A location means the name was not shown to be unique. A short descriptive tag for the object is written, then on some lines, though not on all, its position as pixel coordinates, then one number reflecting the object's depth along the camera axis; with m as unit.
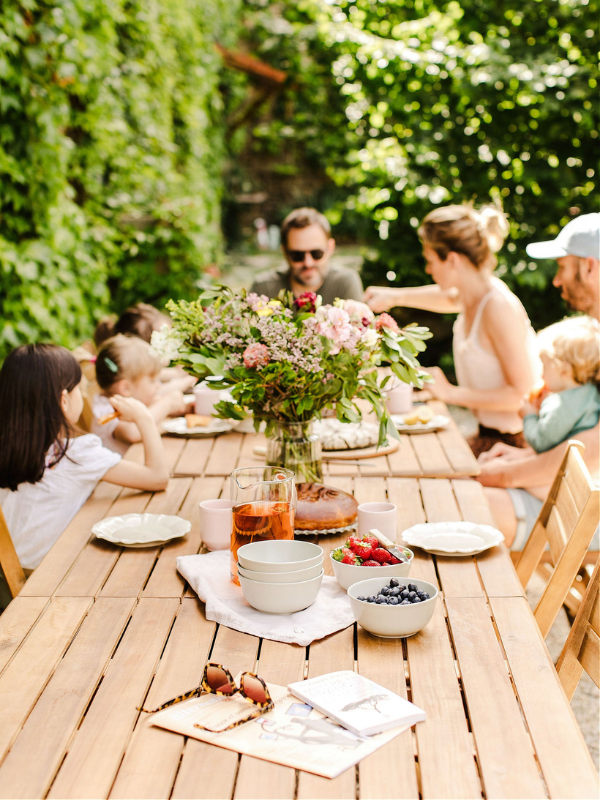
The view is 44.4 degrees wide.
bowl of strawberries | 1.26
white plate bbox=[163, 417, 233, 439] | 2.45
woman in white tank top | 2.77
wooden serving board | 2.18
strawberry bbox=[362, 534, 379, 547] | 1.32
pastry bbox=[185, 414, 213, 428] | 2.51
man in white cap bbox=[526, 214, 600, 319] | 2.51
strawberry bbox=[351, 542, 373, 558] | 1.29
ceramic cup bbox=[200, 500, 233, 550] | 1.47
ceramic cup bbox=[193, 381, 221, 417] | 2.62
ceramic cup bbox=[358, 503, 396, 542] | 1.49
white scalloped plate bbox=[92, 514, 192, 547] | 1.53
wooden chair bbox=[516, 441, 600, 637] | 1.53
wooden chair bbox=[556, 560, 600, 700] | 1.33
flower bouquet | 1.52
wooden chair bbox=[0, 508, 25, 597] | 1.67
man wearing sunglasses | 3.19
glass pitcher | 1.29
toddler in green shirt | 2.18
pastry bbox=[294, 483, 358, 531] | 1.56
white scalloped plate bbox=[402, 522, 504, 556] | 1.47
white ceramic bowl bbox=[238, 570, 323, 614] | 1.20
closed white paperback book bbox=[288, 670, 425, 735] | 0.93
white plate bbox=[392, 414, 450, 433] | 2.46
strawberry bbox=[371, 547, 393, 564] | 1.29
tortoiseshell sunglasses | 0.96
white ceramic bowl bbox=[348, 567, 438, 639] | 1.12
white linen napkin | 1.16
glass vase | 1.72
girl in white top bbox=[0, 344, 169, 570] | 1.78
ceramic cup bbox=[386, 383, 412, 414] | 2.64
